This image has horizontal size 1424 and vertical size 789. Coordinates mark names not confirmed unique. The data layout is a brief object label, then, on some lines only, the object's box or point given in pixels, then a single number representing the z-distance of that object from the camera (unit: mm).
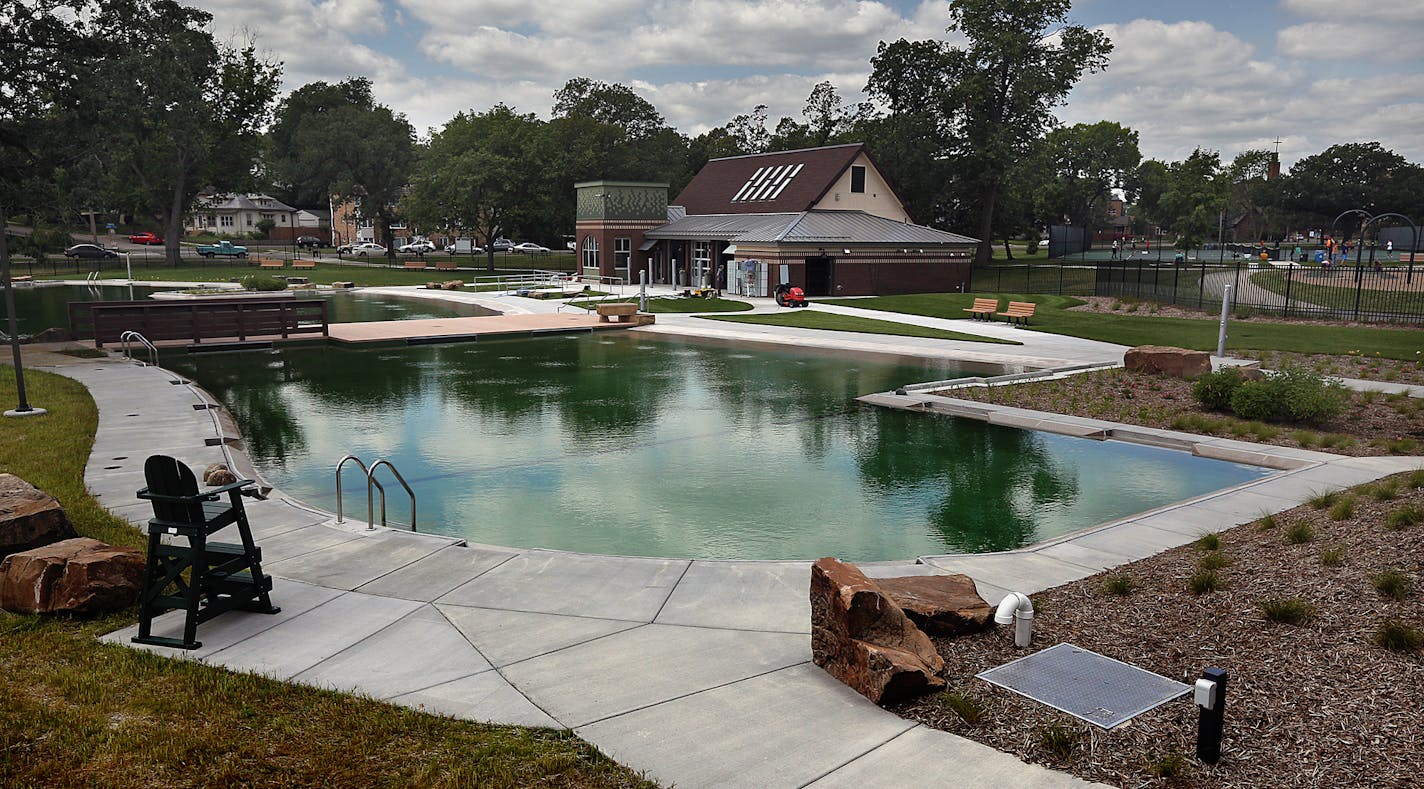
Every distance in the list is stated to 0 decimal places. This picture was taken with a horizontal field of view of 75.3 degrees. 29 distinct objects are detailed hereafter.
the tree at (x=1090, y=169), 99244
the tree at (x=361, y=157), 88188
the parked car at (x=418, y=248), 102875
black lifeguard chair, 7301
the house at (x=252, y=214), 123125
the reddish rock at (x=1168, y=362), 21812
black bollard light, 5242
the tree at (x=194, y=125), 61906
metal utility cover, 6031
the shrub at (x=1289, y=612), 6980
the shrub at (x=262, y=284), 52938
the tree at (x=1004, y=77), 62438
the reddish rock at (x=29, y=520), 8750
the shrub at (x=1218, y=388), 18422
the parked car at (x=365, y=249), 106500
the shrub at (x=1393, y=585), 7052
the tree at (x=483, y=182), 69438
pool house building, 49750
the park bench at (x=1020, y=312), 36156
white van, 115125
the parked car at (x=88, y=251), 80669
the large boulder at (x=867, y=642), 6391
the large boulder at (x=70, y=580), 7898
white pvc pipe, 7035
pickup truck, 86875
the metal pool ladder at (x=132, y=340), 25675
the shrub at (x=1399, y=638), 6332
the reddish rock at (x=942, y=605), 7430
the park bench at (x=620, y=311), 37719
